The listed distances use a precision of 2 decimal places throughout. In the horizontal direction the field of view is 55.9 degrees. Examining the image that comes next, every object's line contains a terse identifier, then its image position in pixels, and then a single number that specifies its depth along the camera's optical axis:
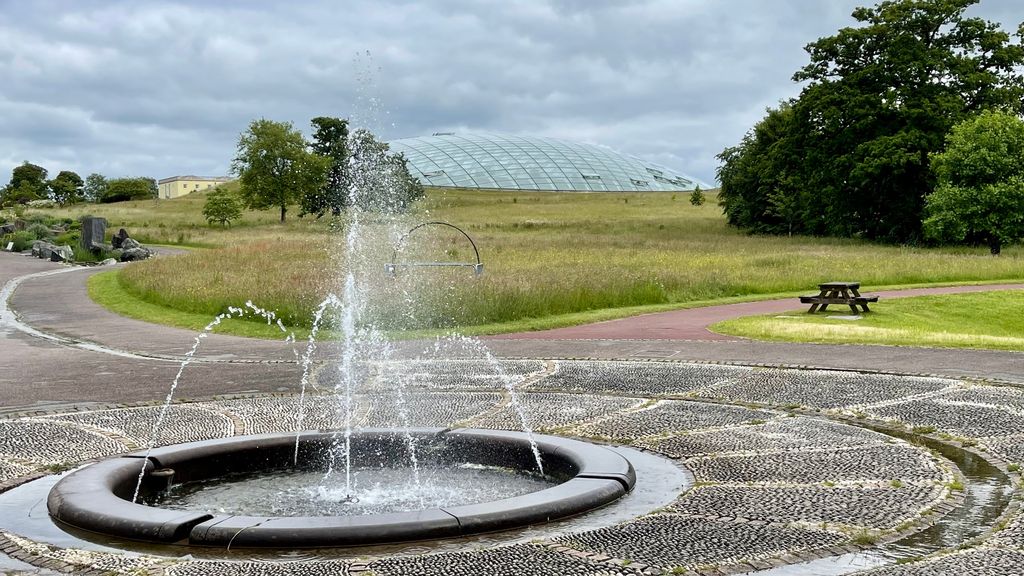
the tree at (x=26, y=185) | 125.25
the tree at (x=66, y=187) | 131.30
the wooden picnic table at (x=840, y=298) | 22.62
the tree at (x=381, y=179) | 64.00
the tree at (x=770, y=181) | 54.03
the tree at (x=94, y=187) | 151.00
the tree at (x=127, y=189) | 137.62
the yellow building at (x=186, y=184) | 192.12
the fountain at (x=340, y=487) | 5.57
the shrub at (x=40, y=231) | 47.87
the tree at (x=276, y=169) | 70.56
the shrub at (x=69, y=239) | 45.38
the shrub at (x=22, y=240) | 45.81
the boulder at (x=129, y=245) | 41.34
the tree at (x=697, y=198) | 90.76
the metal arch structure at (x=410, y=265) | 25.77
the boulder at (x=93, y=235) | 41.47
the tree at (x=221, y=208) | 68.12
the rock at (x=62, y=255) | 40.32
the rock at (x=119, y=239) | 42.62
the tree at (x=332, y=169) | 73.56
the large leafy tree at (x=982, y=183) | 41.22
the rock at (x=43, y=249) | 41.56
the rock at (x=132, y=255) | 40.50
